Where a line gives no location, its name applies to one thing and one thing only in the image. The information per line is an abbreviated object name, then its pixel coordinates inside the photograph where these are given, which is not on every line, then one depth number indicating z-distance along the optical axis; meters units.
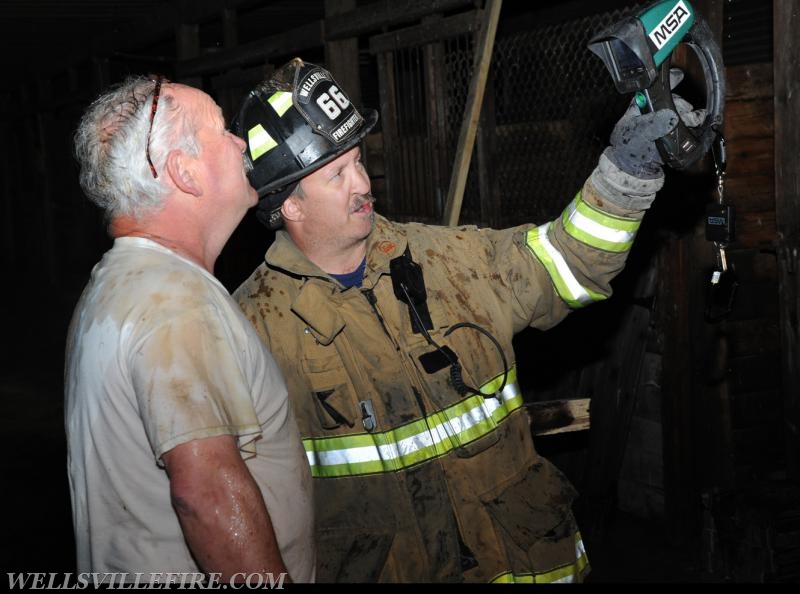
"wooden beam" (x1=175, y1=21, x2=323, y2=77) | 6.53
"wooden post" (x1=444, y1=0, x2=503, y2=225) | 4.48
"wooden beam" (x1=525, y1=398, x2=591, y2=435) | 3.52
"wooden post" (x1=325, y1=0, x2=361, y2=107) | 6.22
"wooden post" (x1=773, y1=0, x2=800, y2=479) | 3.79
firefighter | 2.57
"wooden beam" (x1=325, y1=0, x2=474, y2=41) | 5.20
